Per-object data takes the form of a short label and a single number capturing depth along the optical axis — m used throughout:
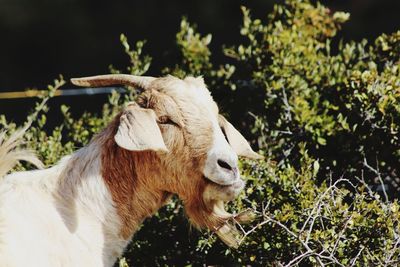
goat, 8.67
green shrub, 9.97
